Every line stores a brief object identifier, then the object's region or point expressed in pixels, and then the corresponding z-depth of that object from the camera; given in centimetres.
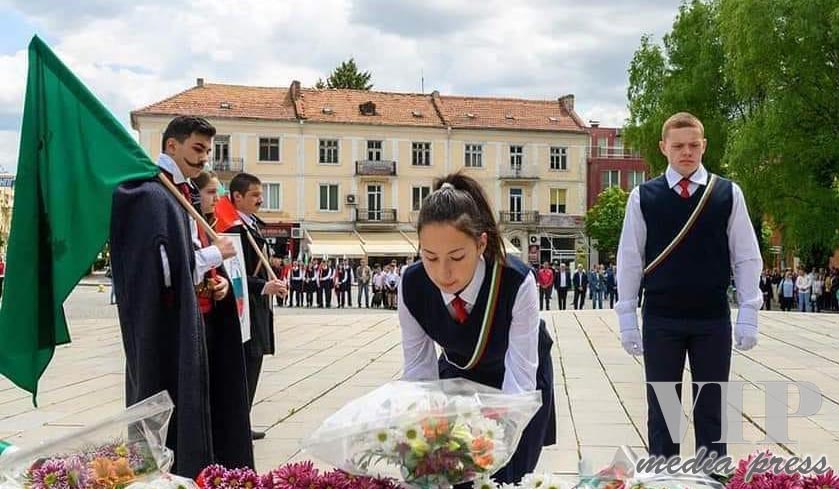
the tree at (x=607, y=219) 4597
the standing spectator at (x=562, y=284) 2605
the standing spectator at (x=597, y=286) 2555
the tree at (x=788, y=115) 2320
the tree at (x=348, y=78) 5712
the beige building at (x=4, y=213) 6326
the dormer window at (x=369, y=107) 4653
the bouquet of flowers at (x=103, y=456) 183
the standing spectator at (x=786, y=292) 2486
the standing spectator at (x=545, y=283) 2428
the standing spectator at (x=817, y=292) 2417
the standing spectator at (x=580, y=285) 2511
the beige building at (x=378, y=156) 4419
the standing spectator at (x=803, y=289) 2420
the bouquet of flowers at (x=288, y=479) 183
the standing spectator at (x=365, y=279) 2762
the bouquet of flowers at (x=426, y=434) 170
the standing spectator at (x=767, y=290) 2650
